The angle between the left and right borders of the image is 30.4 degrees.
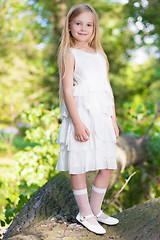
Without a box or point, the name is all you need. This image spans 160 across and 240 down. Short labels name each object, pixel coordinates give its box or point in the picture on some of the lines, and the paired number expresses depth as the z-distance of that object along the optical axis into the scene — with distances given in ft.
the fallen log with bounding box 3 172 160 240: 6.05
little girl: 6.65
